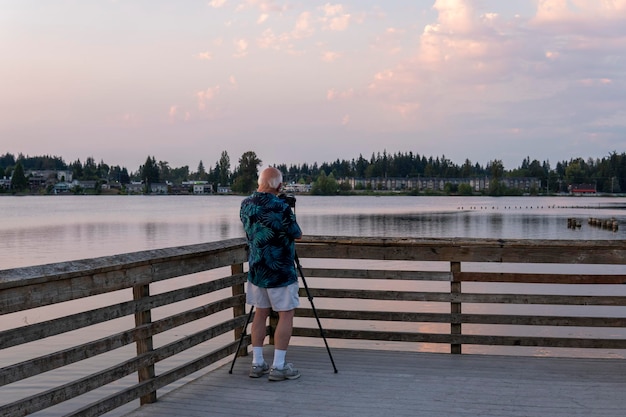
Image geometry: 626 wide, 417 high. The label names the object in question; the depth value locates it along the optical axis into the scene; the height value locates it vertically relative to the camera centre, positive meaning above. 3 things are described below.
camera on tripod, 5.66 -0.08
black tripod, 6.07 -1.37
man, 5.54 -0.60
